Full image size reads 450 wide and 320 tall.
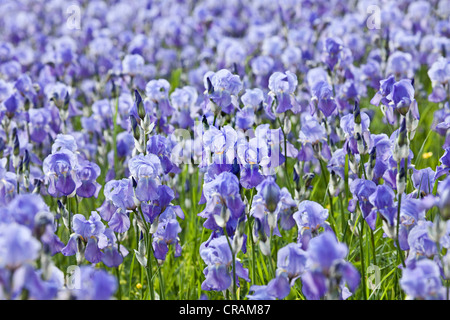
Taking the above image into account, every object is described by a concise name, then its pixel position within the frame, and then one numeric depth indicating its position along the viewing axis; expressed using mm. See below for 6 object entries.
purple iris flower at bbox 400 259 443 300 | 3758
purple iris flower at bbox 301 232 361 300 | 3594
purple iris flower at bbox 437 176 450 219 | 3898
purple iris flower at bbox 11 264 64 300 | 3312
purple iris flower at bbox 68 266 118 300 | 3404
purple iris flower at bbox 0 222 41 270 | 3232
